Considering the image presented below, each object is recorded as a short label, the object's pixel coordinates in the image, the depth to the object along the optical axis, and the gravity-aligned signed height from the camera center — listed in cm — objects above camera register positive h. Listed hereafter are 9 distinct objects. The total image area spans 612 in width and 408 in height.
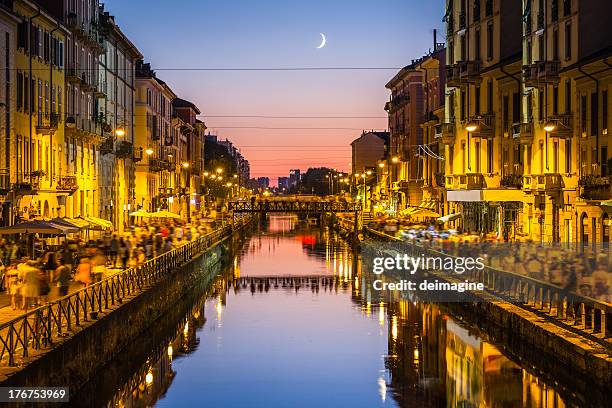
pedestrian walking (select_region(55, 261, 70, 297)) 3306 -224
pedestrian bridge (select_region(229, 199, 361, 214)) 11838 -55
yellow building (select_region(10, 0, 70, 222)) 4928 +399
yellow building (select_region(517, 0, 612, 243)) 4931 +417
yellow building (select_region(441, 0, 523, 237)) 6519 +592
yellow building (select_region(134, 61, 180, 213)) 10012 +633
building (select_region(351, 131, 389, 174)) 19850 +915
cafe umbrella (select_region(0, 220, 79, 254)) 3788 -83
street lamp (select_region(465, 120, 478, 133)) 6178 +442
